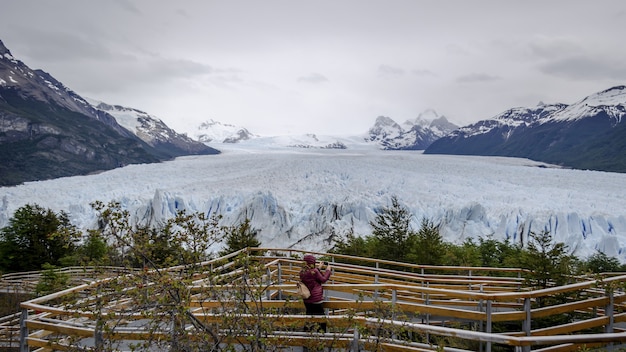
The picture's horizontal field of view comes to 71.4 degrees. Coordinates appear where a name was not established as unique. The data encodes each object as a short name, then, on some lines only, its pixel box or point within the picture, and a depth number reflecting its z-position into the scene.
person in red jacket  5.10
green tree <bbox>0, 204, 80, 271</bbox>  21.11
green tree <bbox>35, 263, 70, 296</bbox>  13.10
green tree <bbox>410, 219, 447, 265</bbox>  14.37
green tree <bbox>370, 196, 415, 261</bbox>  16.00
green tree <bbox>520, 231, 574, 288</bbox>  8.26
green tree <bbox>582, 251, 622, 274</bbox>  14.65
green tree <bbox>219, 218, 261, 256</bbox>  16.23
